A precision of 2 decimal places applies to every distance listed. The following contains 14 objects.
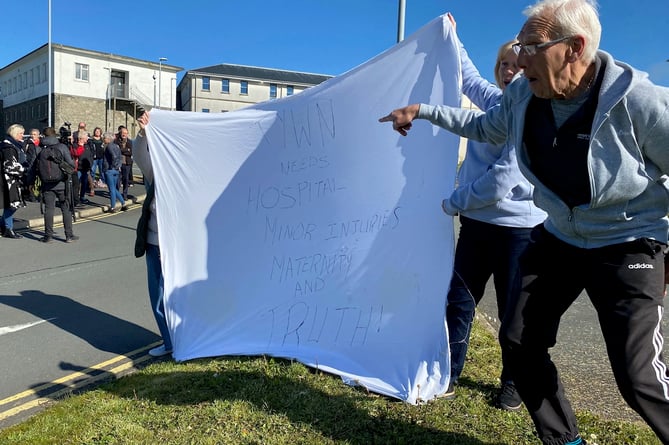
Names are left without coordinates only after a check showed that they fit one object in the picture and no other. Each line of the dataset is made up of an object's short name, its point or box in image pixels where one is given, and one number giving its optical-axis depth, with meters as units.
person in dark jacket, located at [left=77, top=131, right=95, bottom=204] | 14.03
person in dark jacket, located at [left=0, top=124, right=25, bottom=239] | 9.91
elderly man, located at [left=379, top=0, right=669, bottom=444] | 1.85
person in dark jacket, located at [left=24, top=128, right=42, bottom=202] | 9.99
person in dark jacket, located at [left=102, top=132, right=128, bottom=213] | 13.39
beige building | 63.38
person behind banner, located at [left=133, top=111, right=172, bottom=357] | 4.24
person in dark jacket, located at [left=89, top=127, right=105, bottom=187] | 15.27
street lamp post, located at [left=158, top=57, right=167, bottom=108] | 54.91
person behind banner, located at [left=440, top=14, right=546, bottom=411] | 2.85
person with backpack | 9.60
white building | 49.47
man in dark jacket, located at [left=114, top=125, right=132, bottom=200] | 14.86
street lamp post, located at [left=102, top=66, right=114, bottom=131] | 52.12
